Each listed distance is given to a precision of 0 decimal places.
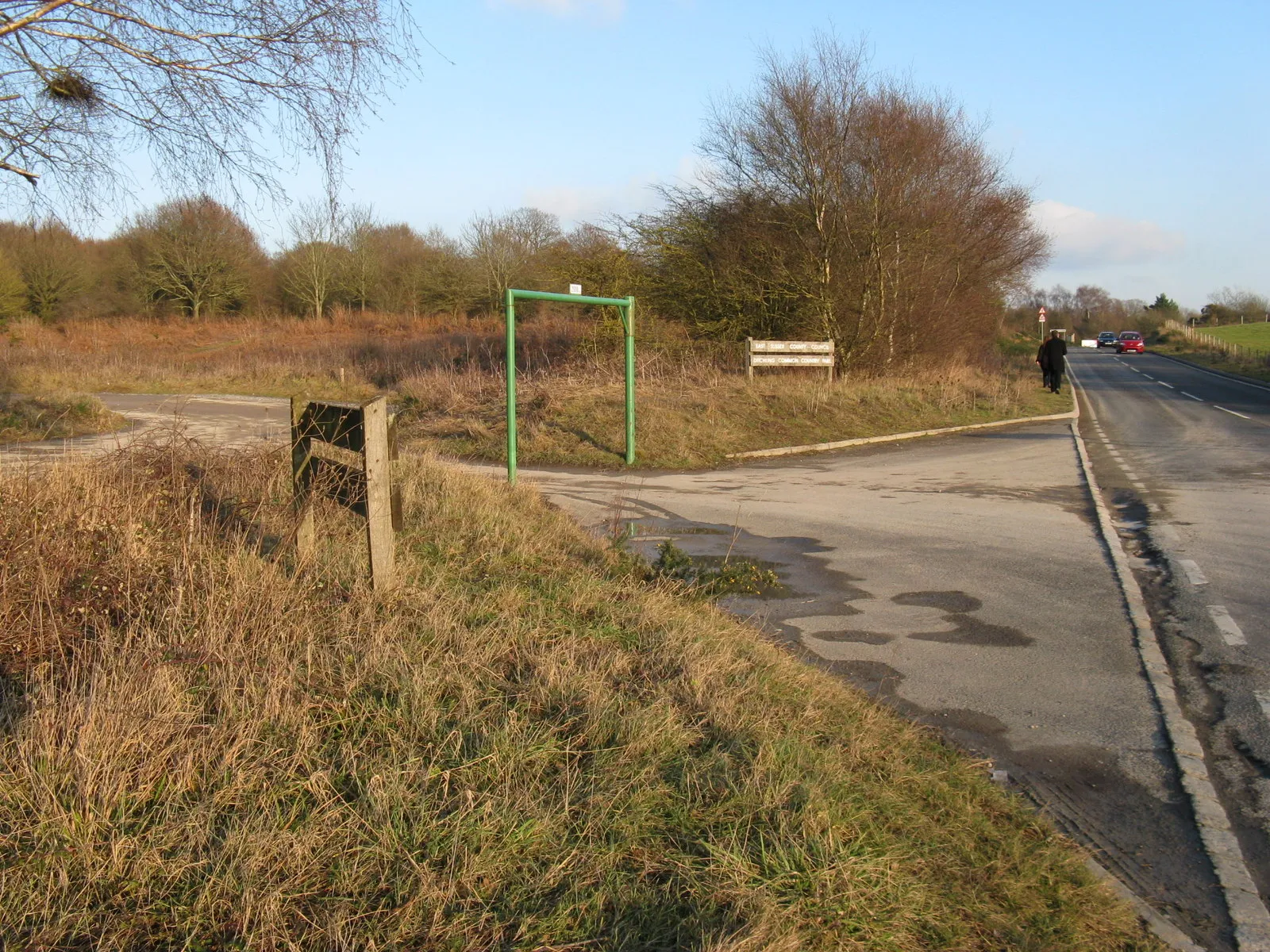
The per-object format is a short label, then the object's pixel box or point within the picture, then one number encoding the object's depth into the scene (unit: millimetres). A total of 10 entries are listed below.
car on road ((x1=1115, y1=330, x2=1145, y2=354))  69125
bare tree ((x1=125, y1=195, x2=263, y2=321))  39062
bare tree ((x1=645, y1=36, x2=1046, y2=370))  23484
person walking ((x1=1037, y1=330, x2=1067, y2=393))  29141
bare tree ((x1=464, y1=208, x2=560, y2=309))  45688
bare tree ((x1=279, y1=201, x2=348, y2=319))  49438
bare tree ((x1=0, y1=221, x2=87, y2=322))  43312
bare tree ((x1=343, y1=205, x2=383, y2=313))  51594
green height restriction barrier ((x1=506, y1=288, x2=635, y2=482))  12219
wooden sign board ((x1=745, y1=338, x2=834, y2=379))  21734
